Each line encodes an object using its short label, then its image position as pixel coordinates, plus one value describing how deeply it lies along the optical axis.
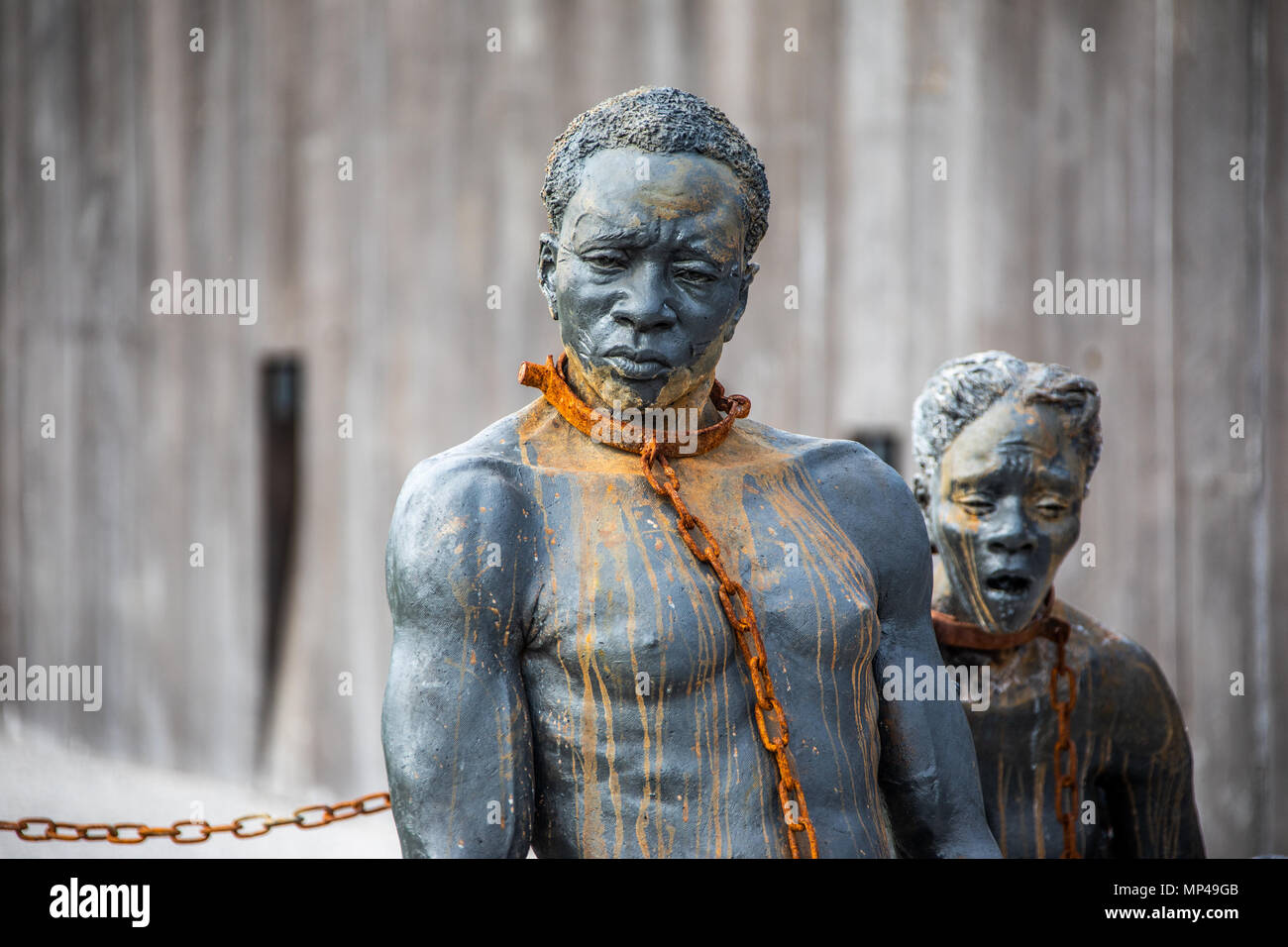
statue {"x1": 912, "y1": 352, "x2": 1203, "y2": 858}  3.78
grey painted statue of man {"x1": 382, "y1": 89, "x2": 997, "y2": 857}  2.59
